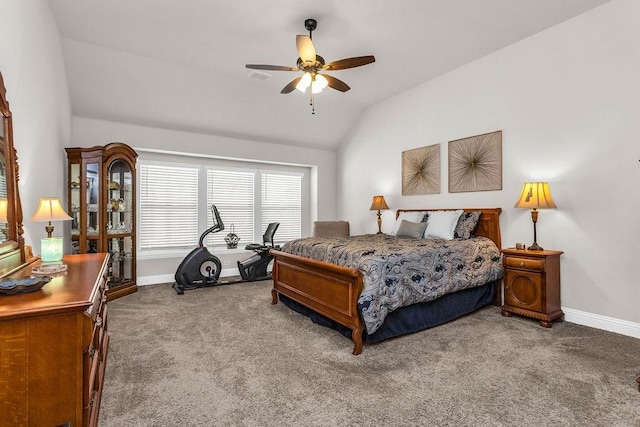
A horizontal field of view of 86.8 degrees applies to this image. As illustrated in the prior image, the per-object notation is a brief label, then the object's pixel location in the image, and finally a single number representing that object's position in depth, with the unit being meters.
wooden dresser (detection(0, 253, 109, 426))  1.21
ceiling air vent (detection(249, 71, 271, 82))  4.65
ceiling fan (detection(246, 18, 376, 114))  3.03
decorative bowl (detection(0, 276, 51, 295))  1.35
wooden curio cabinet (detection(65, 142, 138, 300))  4.26
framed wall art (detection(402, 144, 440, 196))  4.95
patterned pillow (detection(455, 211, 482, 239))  4.16
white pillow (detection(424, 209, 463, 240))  4.21
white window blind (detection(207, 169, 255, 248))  6.01
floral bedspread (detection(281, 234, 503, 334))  2.79
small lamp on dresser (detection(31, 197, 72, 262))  2.13
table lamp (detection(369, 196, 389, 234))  5.54
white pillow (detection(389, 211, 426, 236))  4.77
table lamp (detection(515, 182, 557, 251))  3.45
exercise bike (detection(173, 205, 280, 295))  4.92
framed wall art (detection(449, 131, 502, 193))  4.20
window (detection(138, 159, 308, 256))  5.47
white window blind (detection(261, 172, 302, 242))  6.60
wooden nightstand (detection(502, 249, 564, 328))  3.37
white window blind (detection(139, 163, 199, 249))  5.41
